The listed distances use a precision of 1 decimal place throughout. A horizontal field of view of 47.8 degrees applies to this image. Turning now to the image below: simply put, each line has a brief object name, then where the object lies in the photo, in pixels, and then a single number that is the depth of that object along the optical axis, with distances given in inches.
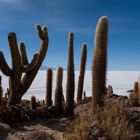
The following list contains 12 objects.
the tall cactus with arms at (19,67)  202.6
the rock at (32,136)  148.1
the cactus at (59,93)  214.2
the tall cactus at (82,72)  262.5
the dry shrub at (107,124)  140.7
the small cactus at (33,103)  214.4
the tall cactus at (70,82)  215.0
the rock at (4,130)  151.3
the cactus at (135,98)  223.8
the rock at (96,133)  140.1
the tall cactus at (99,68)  178.1
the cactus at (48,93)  240.4
